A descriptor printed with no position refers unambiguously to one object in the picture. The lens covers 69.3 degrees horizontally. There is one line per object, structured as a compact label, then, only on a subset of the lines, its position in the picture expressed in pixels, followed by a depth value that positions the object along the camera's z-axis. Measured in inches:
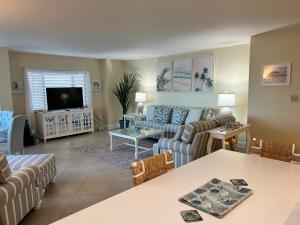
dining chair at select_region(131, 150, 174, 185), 57.0
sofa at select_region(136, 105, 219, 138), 202.7
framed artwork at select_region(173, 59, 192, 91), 230.7
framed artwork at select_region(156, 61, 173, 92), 248.2
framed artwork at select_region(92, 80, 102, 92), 278.0
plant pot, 278.2
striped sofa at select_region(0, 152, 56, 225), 74.0
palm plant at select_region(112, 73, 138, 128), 280.7
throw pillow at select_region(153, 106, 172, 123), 225.0
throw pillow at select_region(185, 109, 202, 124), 202.0
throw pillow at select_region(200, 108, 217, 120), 199.7
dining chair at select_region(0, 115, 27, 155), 151.8
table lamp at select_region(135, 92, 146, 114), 264.7
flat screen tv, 236.2
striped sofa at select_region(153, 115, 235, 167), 126.7
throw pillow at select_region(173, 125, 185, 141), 137.2
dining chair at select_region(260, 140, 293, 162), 70.8
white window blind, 229.8
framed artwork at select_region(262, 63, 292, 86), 146.8
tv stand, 227.3
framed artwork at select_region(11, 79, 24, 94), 215.9
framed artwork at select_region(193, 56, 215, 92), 213.6
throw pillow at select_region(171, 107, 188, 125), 211.5
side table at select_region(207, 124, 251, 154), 127.9
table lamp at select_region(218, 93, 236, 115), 182.9
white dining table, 40.0
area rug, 161.2
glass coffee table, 168.2
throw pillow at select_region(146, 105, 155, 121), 240.8
